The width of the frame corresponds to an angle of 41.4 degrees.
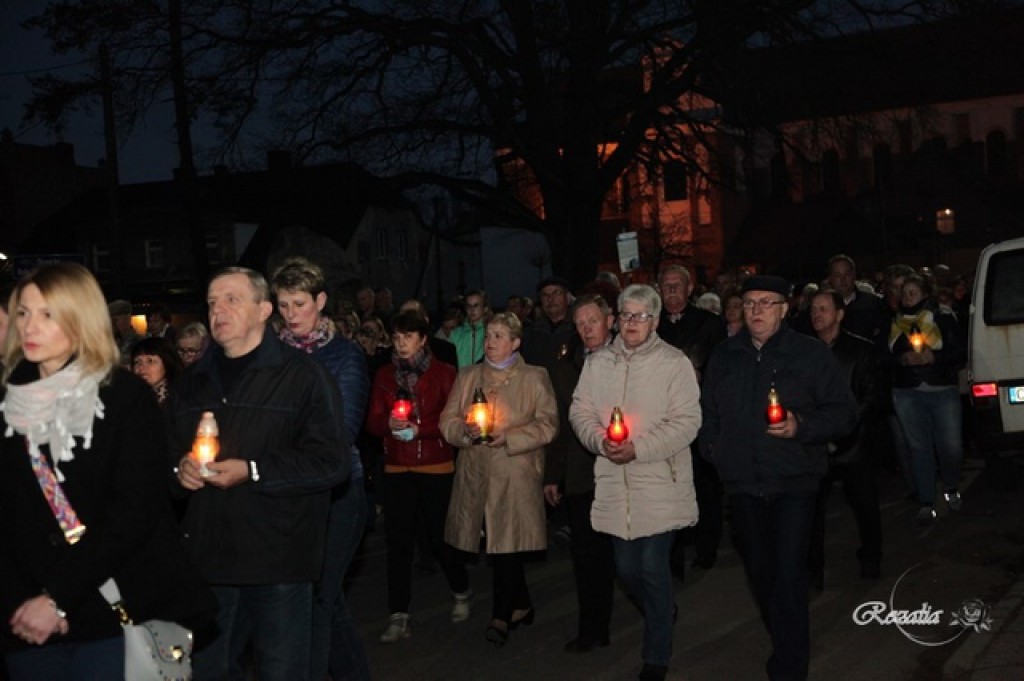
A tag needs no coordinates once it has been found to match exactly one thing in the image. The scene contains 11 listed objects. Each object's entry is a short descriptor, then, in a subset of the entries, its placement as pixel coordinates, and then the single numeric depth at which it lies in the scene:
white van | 12.09
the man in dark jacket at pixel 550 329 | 10.48
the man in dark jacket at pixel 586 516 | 7.93
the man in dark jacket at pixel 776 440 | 6.66
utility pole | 24.98
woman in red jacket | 8.42
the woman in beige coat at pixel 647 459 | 6.96
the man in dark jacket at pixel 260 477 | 5.07
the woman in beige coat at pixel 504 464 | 8.09
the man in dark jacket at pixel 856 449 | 9.46
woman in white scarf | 4.02
